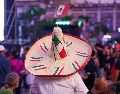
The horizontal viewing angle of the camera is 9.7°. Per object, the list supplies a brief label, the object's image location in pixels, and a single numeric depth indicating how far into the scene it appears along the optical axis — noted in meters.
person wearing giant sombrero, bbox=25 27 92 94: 8.20
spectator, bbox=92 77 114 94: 7.89
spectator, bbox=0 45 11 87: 13.80
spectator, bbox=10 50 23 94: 18.91
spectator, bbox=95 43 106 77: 22.27
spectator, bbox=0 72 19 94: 9.66
